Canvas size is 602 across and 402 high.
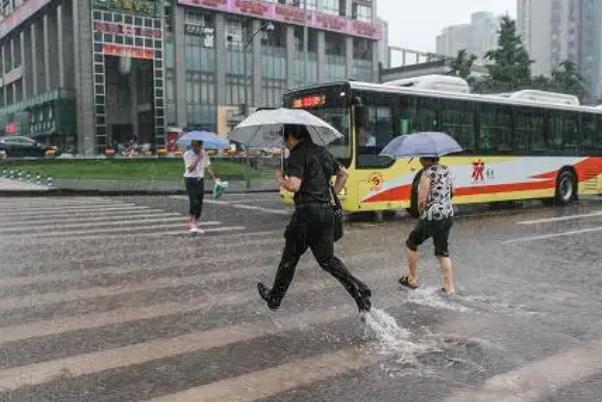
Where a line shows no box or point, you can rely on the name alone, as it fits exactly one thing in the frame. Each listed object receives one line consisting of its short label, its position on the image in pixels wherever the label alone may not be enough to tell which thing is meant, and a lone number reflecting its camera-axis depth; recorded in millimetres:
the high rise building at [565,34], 109262
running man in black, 6176
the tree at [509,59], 65062
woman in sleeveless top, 7641
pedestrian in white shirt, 12711
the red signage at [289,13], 70562
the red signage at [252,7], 67500
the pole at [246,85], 67662
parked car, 41938
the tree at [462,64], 68875
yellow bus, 14406
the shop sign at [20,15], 65688
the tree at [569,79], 73062
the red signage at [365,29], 78625
